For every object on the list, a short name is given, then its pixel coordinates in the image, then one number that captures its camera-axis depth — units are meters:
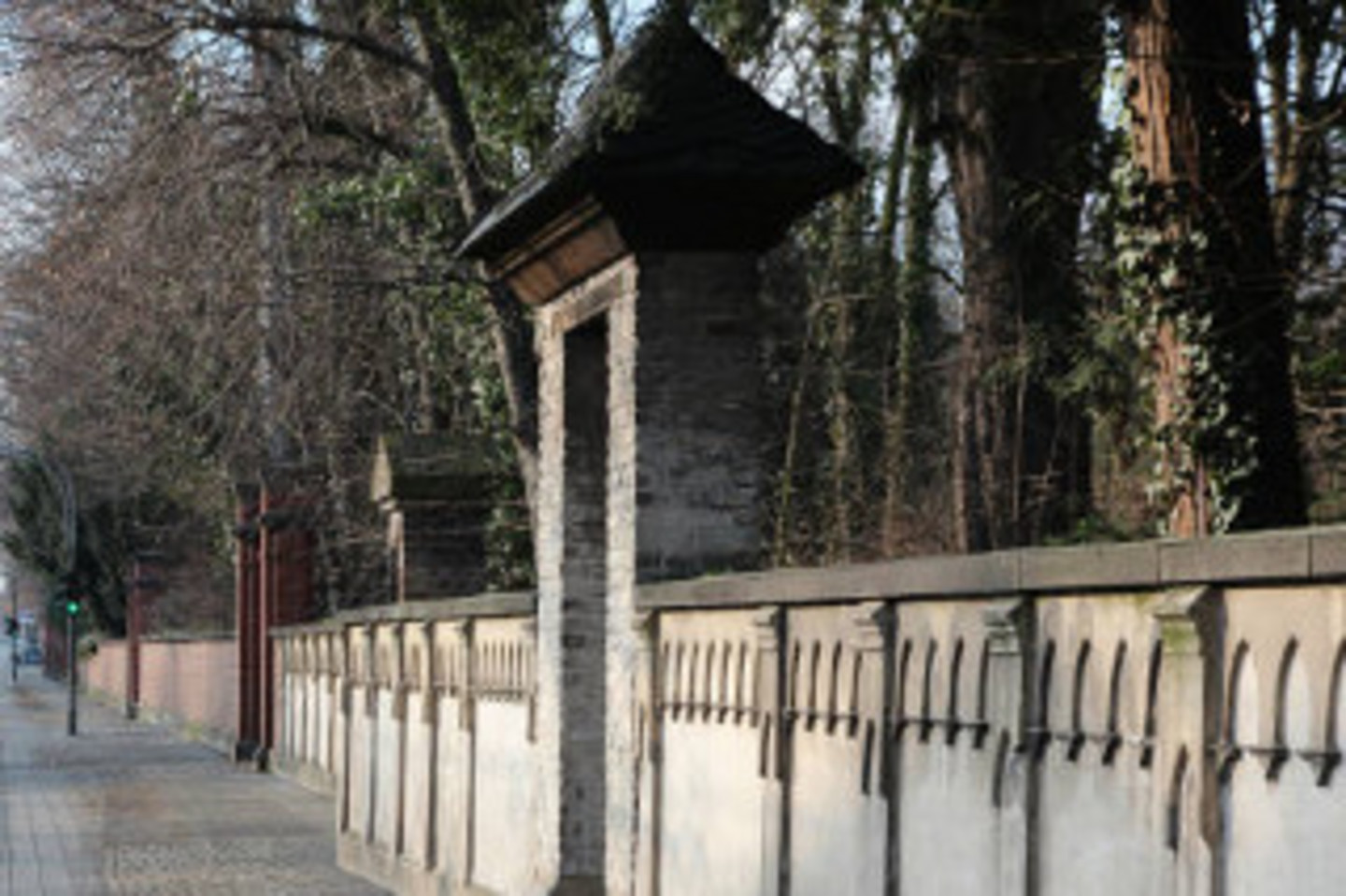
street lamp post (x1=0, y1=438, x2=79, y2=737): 68.00
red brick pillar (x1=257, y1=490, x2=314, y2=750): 38.12
